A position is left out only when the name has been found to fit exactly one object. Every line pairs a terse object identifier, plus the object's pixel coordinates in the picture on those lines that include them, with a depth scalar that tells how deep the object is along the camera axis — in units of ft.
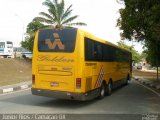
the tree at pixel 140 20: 55.47
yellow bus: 44.09
